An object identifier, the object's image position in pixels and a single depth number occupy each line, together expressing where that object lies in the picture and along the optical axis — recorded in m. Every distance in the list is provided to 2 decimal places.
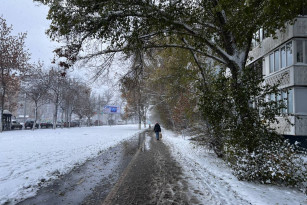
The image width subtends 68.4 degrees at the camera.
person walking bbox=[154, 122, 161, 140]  21.16
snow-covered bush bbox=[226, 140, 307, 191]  6.20
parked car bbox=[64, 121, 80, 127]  52.64
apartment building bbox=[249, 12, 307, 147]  11.59
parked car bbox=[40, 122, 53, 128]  46.38
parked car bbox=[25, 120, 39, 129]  40.86
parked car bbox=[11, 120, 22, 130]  36.69
